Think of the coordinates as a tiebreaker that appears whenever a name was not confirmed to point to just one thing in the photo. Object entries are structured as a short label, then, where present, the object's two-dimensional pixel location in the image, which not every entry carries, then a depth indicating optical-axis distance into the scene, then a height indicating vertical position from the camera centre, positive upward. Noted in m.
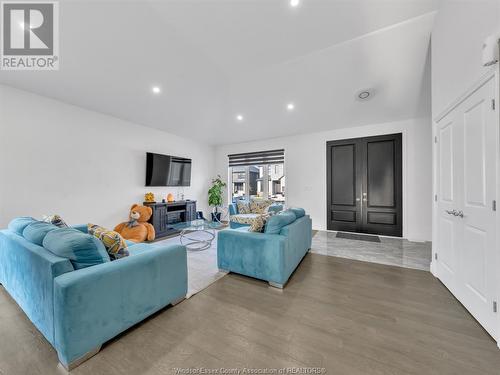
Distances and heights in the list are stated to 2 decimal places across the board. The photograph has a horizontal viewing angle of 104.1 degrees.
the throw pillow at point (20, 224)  1.96 -0.36
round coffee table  3.79 -1.12
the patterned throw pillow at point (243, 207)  5.66 -0.54
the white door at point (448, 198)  2.16 -0.11
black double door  4.56 +0.09
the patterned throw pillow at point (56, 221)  2.23 -0.36
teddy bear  4.01 -0.79
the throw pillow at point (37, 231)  1.65 -0.37
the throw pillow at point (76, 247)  1.41 -0.43
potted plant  6.50 -0.23
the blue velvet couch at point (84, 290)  1.28 -0.79
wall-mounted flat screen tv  4.75 +0.51
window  6.30 +0.49
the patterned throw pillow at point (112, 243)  1.73 -0.48
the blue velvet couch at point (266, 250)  2.28 -0.77
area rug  2.38 -1.16
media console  4.55 -0.66
